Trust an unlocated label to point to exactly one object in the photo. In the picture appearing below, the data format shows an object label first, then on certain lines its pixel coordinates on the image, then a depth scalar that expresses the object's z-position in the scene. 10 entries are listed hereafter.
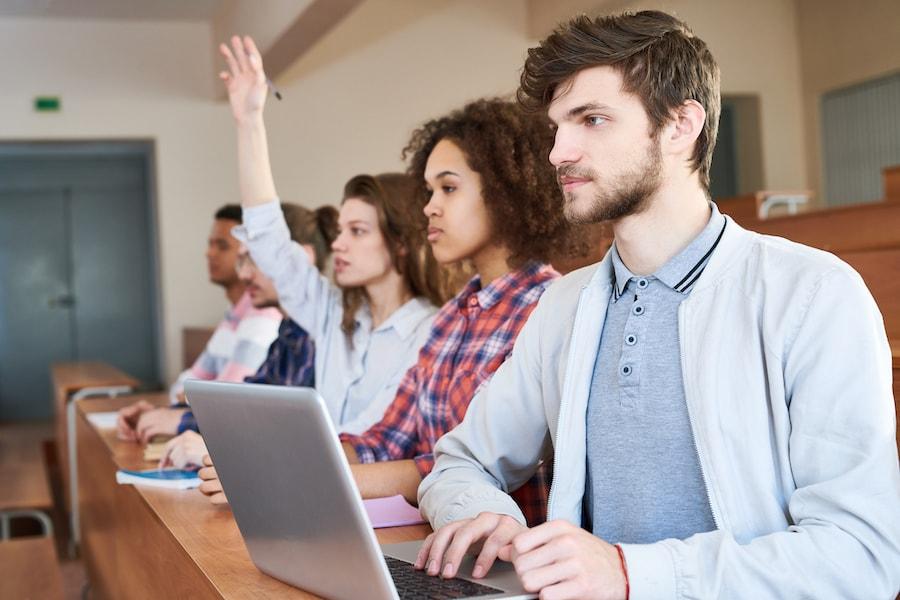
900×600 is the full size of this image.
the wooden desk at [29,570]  2.83
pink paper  1.69
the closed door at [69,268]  10.74
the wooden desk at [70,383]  5.30
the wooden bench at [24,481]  3.99
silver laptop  1.11
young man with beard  1.16
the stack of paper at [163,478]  2.04
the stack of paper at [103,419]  3.28
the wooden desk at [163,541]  1.41
